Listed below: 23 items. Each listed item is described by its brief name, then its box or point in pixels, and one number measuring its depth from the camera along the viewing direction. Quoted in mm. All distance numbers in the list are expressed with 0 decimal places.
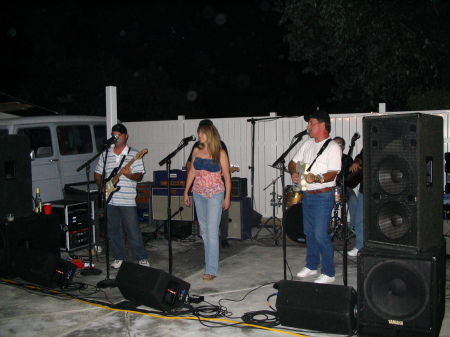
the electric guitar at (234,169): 7462
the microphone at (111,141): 5586
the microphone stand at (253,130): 8628
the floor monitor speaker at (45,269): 5152
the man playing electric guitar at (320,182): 4922
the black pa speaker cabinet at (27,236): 5590
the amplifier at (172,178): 8312
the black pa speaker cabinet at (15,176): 5781
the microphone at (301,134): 4902
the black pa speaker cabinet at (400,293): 3395
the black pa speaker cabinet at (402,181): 3494
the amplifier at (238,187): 7668
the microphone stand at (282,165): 4738
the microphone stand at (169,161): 5039
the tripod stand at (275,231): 7391
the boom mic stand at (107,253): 5273
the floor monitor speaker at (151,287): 4250
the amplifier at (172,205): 8078
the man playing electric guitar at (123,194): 5750
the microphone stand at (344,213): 4248
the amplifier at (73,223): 6715
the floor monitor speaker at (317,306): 3670
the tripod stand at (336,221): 7020
